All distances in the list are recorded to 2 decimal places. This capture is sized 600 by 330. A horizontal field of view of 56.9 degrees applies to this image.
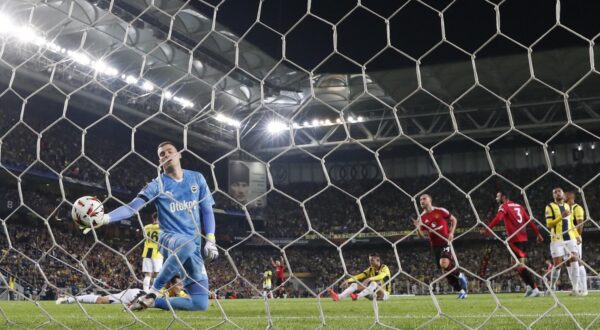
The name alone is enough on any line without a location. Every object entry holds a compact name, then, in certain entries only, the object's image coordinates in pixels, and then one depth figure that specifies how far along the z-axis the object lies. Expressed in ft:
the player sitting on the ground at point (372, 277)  28.89
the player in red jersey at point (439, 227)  23.11
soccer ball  11.37
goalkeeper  15.31
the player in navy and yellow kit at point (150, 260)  32.53
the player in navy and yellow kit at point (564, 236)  23.67
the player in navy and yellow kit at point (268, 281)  60.70
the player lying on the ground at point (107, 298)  16.33
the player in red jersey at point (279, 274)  57.89
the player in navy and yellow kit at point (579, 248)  25.39
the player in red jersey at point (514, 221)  23.62
